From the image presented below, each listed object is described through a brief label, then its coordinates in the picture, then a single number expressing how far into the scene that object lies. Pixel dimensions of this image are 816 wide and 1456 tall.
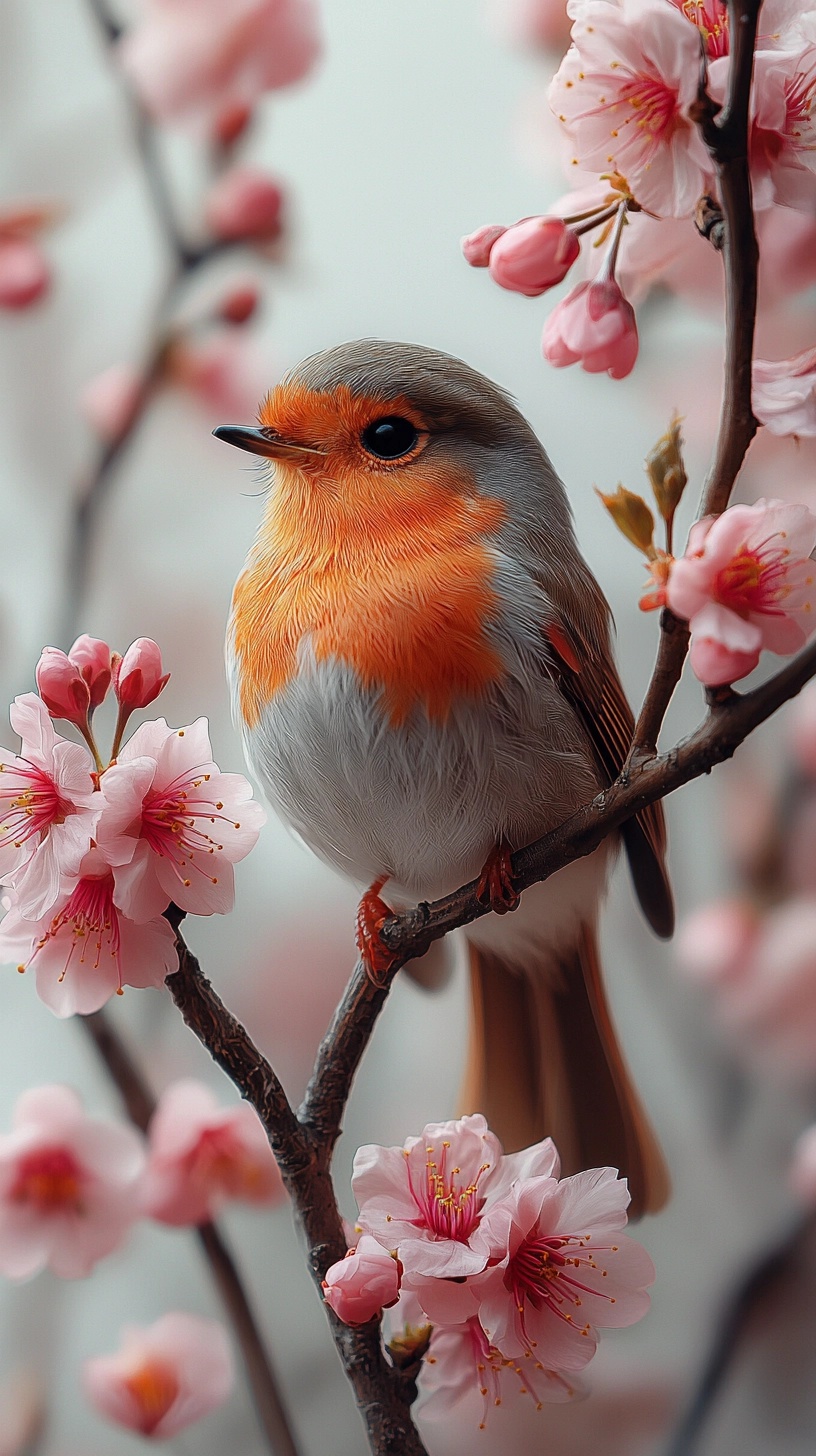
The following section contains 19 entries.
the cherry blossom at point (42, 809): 1.81
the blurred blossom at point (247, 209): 1.93
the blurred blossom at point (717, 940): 1.96
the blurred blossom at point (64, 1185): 1.88
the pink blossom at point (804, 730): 1.96
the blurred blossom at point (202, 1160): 1.89
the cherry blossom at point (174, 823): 1.82
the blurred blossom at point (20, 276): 1.94
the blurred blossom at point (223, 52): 1.93
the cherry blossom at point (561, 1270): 1.83
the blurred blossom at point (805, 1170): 1.94
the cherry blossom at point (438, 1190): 1.82
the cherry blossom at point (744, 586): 1.81
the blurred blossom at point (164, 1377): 1.89
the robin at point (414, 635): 1.84
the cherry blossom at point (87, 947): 1.82
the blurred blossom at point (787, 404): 1.82
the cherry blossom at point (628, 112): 1.82
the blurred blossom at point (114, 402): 1.94
